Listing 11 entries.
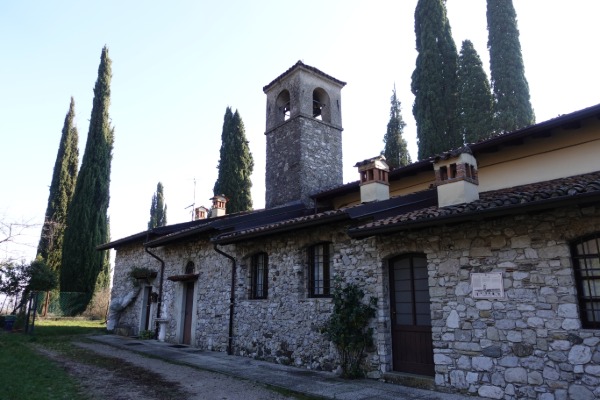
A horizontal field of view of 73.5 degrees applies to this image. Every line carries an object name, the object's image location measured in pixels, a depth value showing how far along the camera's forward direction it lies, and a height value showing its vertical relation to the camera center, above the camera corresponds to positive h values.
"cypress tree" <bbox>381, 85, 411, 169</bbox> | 26.72 +10.36
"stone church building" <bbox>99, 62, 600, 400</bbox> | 5.79 +0.46
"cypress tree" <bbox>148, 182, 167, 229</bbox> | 45.41 +9.52
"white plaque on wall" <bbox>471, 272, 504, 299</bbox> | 6.34 +0.15
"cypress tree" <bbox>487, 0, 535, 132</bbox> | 18.94 +10.84
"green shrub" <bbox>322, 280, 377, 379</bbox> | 7.86 -0.70
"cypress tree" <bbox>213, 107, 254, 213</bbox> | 26.03 +8.36
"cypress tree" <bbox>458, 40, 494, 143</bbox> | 19.36 +9.44
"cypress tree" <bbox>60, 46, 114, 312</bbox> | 24.62 +5.65
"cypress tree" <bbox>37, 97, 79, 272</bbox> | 26.28 +7.25
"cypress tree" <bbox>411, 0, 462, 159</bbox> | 20.25 +10.97
